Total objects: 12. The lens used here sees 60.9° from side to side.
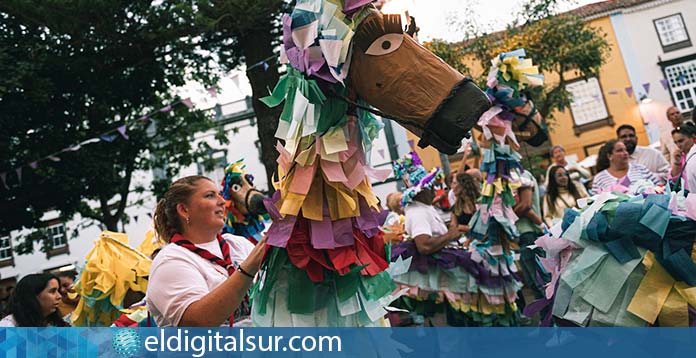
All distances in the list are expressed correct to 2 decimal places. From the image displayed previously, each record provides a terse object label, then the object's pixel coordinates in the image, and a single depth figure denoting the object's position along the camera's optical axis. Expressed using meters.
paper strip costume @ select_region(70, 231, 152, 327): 3.90
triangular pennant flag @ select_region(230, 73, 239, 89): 7.75
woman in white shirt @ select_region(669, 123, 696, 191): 4.78
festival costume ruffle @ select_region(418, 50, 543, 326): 4.57
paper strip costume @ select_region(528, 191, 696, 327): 2.19
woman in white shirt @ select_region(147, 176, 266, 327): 1.96
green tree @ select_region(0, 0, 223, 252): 7.84
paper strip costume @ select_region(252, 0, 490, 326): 2.02
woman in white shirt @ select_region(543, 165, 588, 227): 5.75
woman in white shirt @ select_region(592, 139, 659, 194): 5.05
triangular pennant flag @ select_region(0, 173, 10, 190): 8.73
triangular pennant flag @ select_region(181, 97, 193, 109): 8.39
